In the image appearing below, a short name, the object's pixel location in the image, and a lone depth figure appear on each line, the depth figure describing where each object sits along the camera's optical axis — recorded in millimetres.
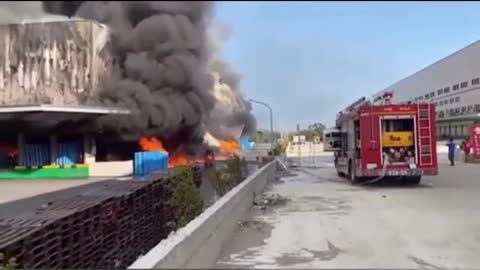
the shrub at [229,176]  13000
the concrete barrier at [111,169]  31742
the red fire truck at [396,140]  18391
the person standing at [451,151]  33431
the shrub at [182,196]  8531
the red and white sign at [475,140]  34356
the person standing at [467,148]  36844
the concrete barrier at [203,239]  4875
